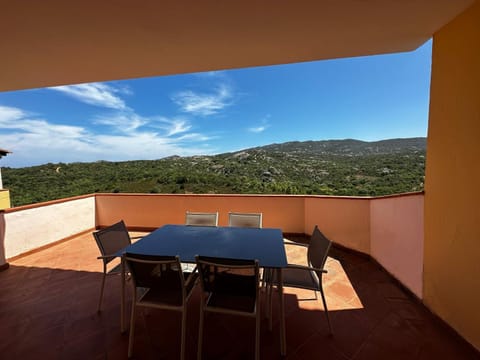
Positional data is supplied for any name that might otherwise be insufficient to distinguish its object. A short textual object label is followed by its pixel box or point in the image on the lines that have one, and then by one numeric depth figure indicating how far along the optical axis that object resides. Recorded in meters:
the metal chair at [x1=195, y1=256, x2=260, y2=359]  1.28
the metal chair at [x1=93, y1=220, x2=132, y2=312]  1.93
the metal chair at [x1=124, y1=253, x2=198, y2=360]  1.36
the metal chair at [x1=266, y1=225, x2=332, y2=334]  1.66
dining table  1.50
